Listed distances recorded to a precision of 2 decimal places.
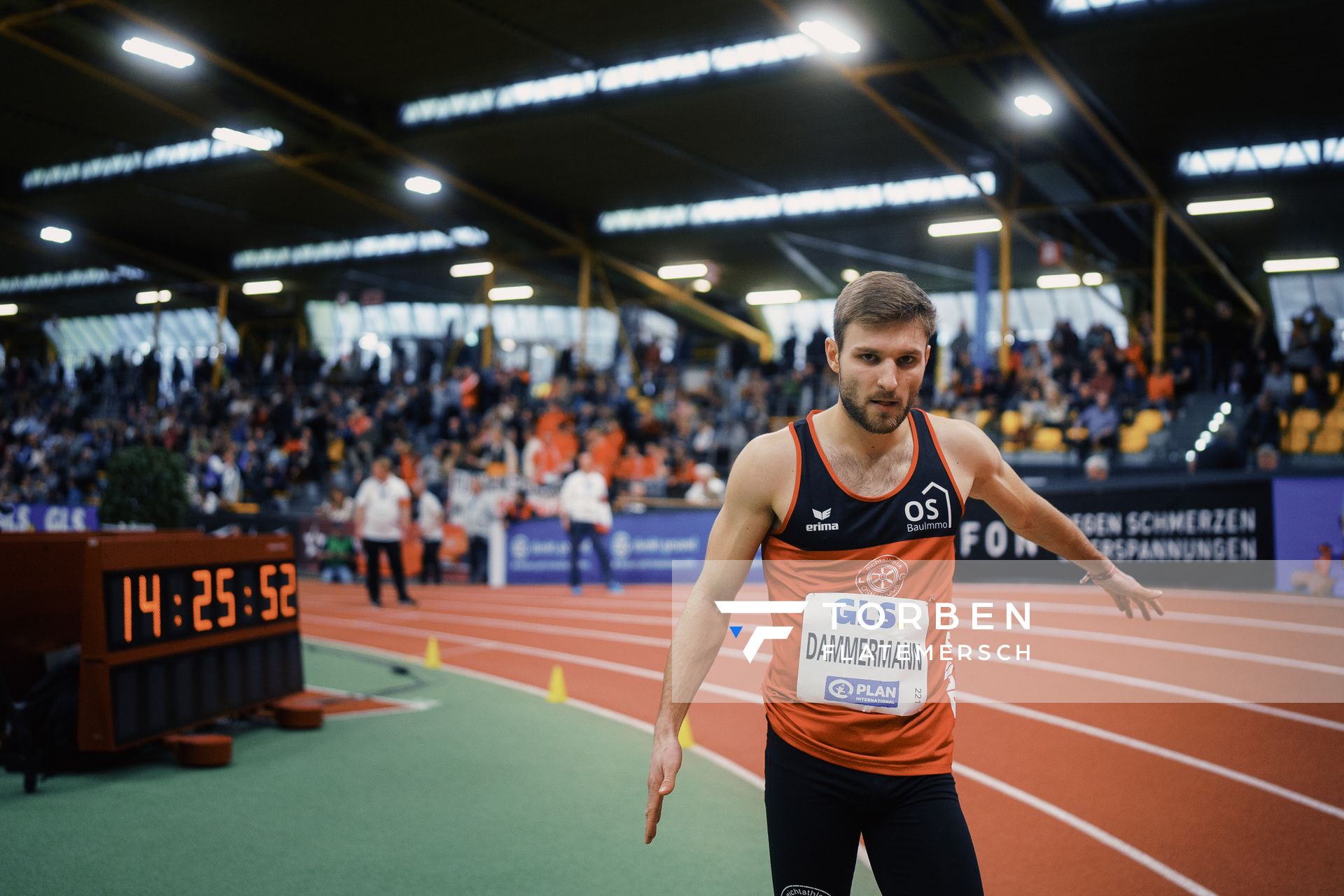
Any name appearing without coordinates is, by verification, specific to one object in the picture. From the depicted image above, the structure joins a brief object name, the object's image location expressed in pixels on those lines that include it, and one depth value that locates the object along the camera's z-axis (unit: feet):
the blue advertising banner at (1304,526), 35.94
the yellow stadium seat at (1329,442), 47.62
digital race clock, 20.65
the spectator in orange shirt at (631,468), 61.67
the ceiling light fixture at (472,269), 98.88
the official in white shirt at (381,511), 46.39
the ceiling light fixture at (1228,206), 72.84
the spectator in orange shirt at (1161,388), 57.52
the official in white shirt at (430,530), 57.26
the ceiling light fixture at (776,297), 112.98
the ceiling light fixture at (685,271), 99.66
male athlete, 8.41
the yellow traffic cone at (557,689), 29.04
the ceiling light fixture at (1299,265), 97.19
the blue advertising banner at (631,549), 53.88
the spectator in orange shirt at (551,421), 69.41
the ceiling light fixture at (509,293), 109.50
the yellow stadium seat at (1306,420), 48.80
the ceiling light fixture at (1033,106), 56.75
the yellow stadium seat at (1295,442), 47.51
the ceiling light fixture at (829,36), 51.46
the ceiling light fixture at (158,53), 58.13
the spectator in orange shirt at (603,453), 59.67
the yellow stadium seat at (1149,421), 55.26
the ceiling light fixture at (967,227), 77.36
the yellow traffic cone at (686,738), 23.99
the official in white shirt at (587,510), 51.06
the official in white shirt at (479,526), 59.11
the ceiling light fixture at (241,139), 70.95
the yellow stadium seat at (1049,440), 53.21
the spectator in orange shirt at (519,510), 59.88
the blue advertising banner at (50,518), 67.87
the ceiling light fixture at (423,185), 77.77
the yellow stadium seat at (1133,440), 53.78
